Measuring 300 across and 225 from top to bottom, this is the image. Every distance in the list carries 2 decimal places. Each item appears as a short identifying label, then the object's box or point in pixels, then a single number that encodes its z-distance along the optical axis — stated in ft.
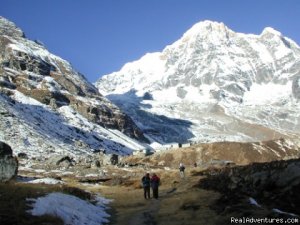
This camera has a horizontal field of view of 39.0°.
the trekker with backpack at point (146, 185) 118.17
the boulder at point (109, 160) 325.59
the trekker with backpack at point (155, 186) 118.30
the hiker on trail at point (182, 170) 180.88
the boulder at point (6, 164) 125.41
